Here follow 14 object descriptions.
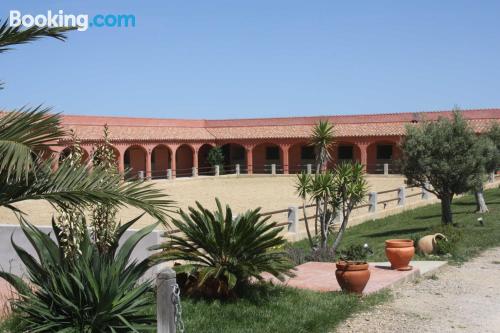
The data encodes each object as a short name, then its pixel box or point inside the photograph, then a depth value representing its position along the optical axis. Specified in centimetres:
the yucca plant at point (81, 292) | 522
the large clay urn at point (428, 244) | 1128
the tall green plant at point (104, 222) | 609
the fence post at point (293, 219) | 1487
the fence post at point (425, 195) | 2333
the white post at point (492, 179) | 2923
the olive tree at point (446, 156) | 1538
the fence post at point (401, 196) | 2083
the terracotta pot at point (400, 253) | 918
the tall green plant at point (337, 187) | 1110
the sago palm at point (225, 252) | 703
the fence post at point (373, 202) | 1900
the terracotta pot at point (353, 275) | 761
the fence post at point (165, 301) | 446
